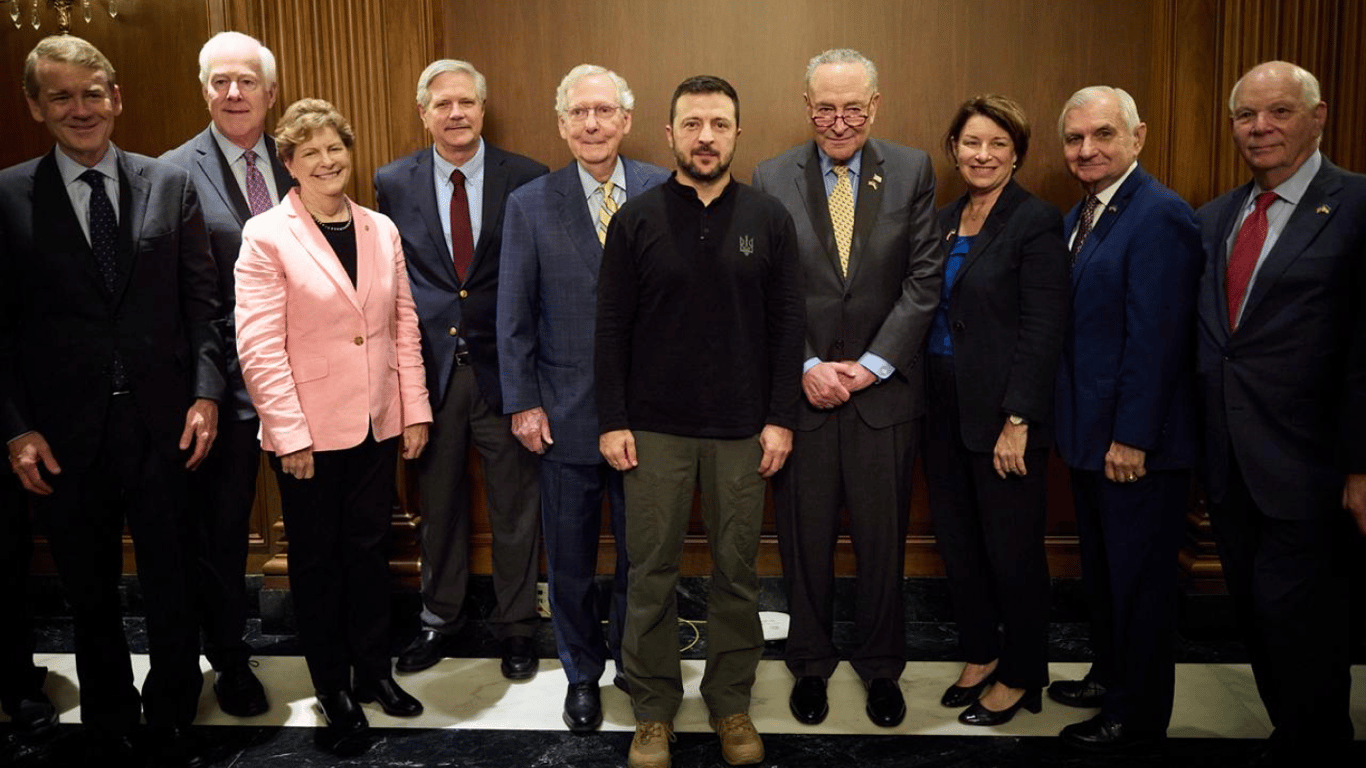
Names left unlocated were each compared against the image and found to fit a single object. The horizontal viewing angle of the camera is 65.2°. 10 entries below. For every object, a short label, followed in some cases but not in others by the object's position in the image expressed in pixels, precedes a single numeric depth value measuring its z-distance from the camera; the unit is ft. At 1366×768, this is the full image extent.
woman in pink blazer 9.20
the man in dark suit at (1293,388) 8.45
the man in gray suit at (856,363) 9.80
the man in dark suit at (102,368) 8.96
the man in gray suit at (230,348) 10.47
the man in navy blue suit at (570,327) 10.03
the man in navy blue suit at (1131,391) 9.11
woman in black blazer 9.52
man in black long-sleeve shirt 8.91
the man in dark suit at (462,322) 10.93
